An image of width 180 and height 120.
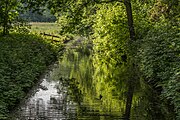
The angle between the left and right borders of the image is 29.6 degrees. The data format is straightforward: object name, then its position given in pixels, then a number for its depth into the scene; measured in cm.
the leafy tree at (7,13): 3151
